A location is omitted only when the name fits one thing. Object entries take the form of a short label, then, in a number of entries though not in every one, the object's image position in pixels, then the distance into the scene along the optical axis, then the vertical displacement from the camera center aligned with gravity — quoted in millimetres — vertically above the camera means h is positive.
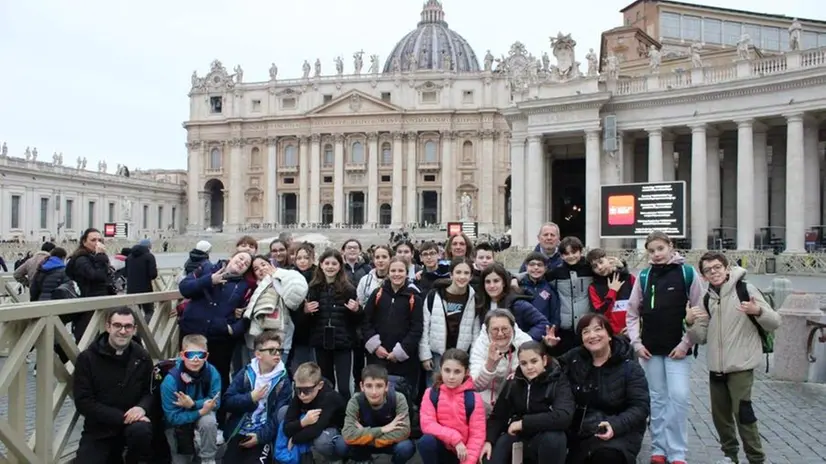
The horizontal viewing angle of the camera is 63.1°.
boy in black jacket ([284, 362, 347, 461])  5816 -1608
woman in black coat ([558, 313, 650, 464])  5426 -1364
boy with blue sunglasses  5797 -1523
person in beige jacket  6066 -942
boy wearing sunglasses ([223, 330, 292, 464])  5957 -1541
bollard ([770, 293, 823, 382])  9656 -1568
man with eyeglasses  5504 -1377
